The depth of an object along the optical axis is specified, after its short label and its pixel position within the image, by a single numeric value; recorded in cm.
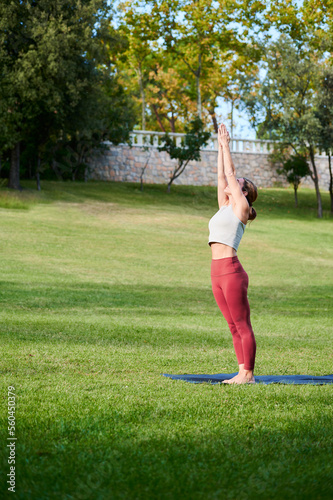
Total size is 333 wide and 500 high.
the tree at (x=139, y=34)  4541
